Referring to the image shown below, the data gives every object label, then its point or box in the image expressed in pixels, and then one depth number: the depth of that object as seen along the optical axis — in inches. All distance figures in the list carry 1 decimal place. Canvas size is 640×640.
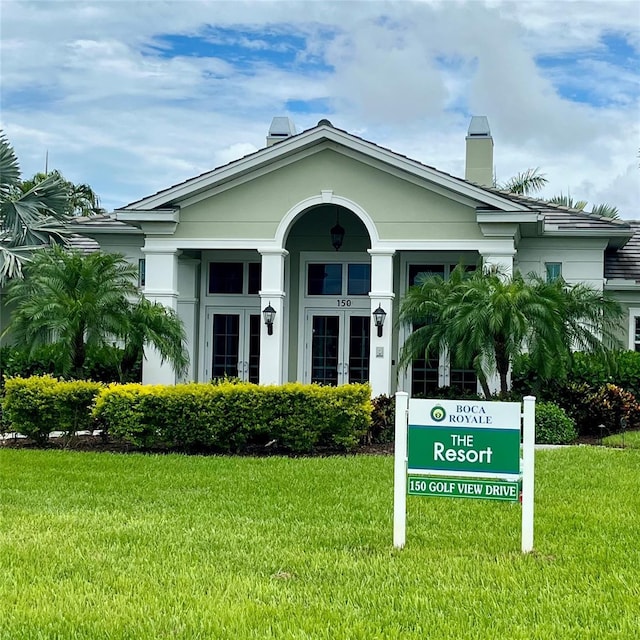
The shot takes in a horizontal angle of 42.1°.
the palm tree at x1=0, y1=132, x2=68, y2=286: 823.1
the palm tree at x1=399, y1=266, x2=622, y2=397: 553.0
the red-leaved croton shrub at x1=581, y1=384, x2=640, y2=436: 640.4
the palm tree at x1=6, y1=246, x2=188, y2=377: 553.6
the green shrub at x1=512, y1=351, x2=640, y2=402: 624.7
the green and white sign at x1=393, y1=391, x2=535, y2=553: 271.4
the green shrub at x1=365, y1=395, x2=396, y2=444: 572.4
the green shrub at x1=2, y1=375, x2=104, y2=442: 536.4
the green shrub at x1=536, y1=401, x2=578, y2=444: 572.1
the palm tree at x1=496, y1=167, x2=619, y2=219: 1331.2
